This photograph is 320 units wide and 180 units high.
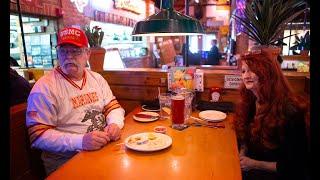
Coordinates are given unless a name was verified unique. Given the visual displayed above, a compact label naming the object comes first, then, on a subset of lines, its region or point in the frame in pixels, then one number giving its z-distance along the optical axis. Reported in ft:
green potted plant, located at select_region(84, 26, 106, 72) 9.43
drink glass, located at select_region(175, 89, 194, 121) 6.73
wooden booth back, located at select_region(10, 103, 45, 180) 6.41
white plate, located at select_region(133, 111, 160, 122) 6.84
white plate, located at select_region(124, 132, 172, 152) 4.96
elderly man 5.66
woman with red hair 5.44
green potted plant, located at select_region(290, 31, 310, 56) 19.50
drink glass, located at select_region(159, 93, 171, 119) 7.13
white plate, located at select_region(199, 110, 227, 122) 6.82
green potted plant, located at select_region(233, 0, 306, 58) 7.99
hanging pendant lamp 6.17
